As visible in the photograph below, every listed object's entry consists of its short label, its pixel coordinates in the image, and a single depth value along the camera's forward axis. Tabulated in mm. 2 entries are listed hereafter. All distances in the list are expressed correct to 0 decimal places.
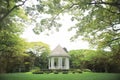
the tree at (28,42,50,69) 18834
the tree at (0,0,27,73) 5894
